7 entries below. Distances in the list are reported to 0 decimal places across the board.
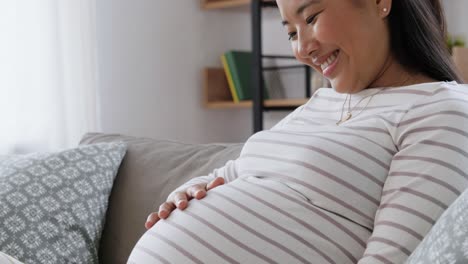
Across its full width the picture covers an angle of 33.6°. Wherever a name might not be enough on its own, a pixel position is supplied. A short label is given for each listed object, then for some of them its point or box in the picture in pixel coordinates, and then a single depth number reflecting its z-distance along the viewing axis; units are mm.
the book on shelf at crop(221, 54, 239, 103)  3684
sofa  1717
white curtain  2857
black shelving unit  3389
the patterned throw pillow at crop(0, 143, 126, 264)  1610
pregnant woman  1107
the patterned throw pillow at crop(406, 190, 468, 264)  782
